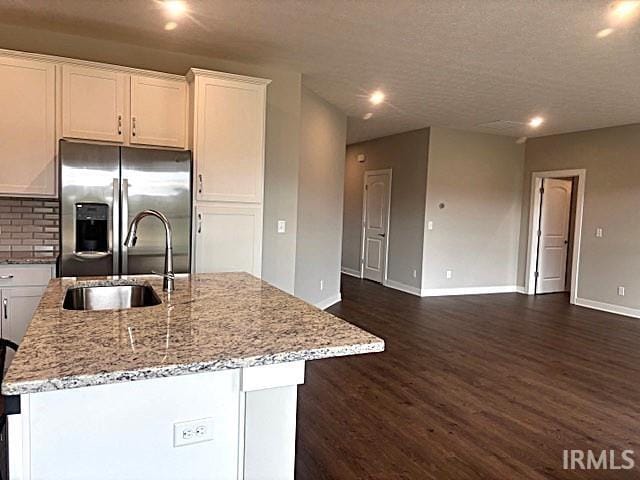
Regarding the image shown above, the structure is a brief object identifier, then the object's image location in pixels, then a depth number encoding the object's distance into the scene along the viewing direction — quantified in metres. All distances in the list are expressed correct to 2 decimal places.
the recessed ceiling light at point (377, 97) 5.02
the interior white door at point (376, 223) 7.93
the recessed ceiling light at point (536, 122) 6.06
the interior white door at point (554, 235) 7.57
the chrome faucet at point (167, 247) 2.11
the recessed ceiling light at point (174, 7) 2.87
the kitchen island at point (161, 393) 1.22
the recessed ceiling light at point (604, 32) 3.09
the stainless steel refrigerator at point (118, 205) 3.17
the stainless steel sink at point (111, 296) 2.26
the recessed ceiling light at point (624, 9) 2.71
